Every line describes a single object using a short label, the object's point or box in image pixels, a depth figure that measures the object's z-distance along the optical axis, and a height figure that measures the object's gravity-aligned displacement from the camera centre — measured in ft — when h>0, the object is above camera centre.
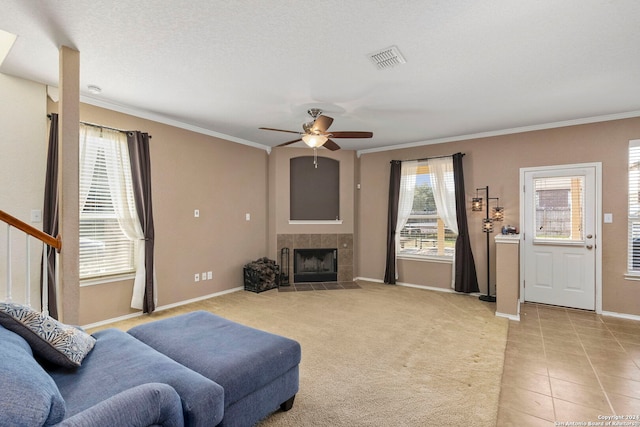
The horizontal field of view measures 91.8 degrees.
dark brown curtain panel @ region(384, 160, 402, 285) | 18.94 -0.22
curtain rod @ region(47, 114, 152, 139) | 11.53 +3.32
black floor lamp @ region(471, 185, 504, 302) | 15.74 -0.22
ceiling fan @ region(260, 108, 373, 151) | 11.72 +3.19
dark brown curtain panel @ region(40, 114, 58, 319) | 10.12 +0.23
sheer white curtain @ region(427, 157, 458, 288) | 17.17 +1.28
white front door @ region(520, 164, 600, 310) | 13.93 -0.98
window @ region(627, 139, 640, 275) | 13.01 +0.14
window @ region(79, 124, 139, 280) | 11.68 +0.25
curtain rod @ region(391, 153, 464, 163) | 17.37 +3.22
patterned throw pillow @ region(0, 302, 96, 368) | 5.17 -2.13
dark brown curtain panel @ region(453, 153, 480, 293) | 16.58 -1.84
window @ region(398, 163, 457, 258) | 17.84 -0.88
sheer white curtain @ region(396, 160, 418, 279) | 18.65 +1.42
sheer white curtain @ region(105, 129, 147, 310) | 12.34 +0.52
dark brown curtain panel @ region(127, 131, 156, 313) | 12.70 +0.77
